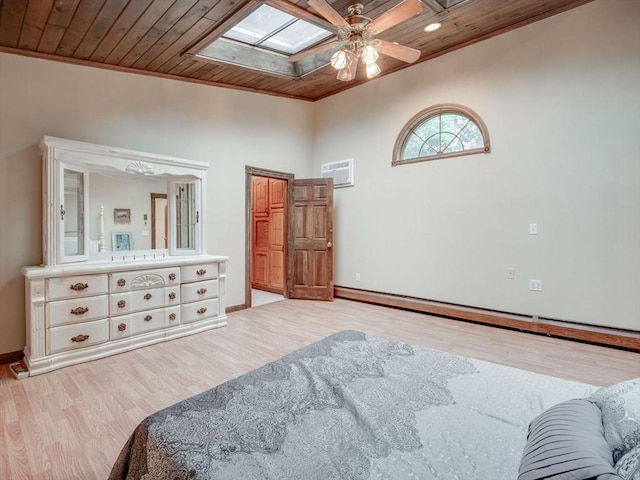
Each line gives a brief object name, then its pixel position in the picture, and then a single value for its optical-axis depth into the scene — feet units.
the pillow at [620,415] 2.44
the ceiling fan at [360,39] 7.66
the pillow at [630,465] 2.02
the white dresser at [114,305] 9.17
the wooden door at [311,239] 17.67
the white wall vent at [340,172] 17.61
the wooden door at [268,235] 20.43
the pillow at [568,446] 2.17
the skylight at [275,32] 11.55
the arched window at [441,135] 13.60
